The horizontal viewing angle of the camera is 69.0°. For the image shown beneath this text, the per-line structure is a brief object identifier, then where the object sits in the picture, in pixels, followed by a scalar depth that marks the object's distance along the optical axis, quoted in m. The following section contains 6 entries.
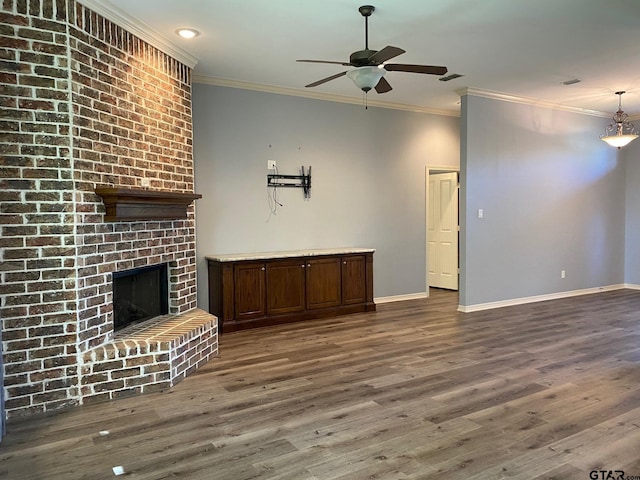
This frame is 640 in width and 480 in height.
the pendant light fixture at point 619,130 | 6.47
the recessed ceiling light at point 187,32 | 3.92
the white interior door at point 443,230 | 7.74
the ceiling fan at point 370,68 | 3.27
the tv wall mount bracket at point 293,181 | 5.81
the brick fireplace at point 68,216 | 2.95
